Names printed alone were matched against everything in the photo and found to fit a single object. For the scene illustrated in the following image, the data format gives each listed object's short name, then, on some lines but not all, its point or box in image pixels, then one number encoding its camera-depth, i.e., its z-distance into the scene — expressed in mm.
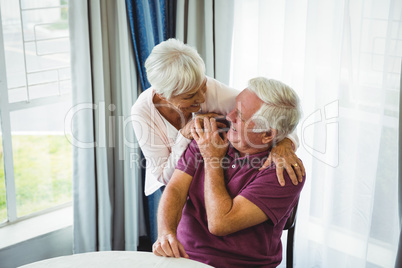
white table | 1405
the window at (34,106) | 2406
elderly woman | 1680
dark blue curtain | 2535
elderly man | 1585
